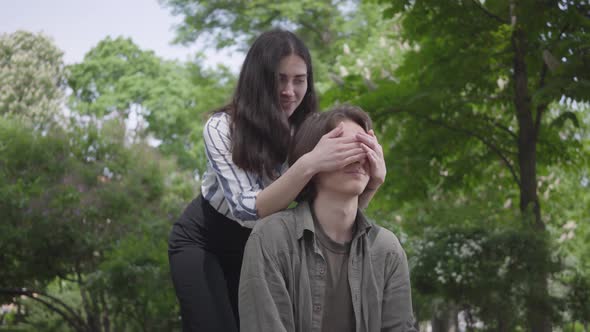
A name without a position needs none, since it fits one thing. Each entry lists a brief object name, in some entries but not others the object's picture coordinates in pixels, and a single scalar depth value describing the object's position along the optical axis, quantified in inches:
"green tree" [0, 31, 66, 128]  1315.2
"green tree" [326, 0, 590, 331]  301.3
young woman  101.7
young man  84.7
